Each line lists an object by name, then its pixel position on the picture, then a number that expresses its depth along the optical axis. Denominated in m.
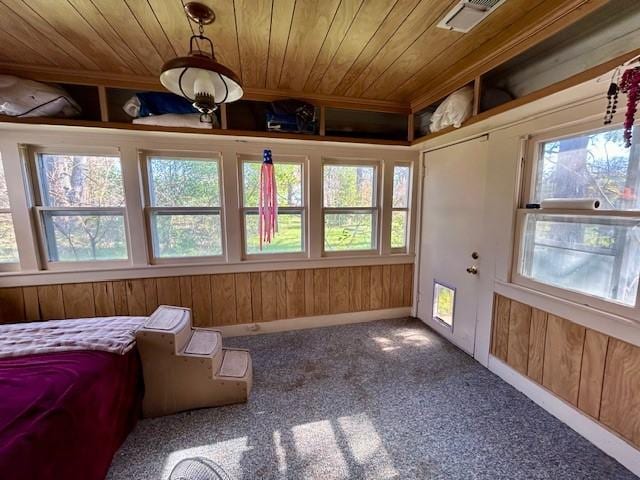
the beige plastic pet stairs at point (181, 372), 1.73
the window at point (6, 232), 2.34
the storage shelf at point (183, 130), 2.16
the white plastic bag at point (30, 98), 2.01
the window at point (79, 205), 2.44
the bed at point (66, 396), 0.98
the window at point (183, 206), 2.62
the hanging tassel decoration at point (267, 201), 2.69
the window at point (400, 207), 3.21
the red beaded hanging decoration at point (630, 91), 1.20
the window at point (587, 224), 1.45
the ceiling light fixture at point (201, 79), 1.17
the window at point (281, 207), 2.83
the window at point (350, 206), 3.04
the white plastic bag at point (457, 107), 2.20
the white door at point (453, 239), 2.41
